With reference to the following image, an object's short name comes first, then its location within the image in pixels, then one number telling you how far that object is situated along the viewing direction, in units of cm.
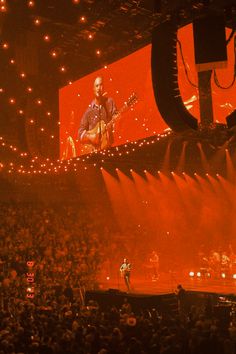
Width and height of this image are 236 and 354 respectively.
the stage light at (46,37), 1963
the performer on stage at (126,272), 1654
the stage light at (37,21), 1800
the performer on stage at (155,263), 1950
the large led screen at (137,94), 1248
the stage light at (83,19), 1665
